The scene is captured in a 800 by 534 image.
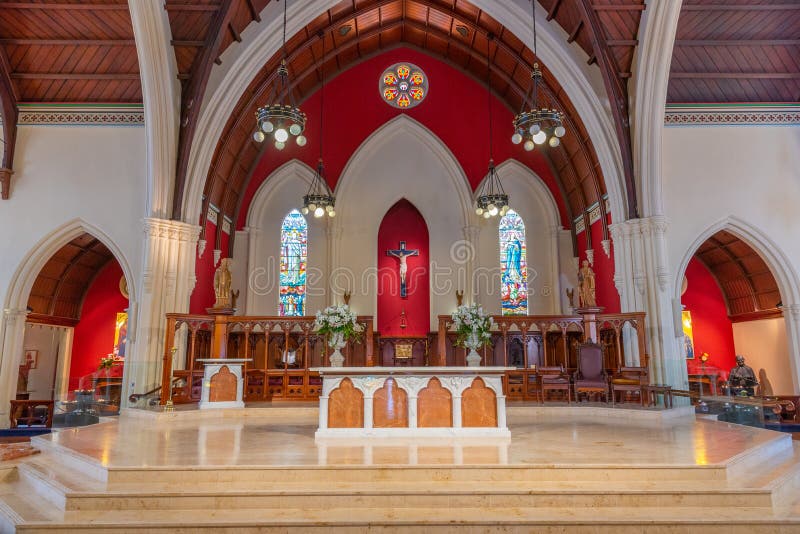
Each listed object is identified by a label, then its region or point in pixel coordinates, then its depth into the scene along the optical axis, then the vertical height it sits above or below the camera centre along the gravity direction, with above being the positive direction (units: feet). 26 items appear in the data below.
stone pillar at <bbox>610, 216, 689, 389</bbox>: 33.52 +4.24
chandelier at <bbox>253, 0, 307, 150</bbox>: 24.59 +10.94
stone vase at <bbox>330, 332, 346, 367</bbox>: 29.19 +0.26
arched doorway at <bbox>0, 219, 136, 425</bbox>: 37.83 +3.36
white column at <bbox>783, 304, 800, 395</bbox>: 37.55 +1.10
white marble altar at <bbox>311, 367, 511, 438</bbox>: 21.97 -2.09
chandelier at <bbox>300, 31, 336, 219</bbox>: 39.87 +11.41
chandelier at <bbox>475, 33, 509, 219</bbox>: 40.32 +11.23
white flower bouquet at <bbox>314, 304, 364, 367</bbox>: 29.22 +1.32
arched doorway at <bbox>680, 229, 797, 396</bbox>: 44.45 +3.03
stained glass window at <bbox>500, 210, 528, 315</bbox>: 50.14 +8.07
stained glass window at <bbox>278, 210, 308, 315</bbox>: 50.42 +8.39
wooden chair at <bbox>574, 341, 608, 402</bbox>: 32.37 -0.97
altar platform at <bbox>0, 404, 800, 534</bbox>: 13.50 -3.97
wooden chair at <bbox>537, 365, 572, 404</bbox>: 31.70 -2.02
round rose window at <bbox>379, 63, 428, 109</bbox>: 51.83 +26.08
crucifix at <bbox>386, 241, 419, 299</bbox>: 49.75 +9.02
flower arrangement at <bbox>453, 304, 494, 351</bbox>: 30.71 +1.43
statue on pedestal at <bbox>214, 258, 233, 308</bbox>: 33.73 +4.20
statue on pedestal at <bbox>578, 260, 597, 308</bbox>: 34.96 +4.14
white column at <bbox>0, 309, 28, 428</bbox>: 37.35 -0.07
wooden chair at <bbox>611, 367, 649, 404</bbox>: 29.55 -1.79
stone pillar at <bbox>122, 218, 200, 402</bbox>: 33.94 +4.15
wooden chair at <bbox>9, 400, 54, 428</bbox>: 36.83 -4.63
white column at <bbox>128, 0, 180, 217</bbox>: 32.42 +16.98
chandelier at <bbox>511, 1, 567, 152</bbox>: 24.61 +10.81
